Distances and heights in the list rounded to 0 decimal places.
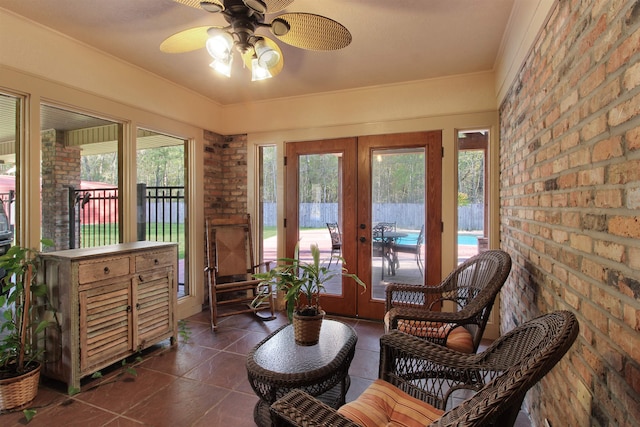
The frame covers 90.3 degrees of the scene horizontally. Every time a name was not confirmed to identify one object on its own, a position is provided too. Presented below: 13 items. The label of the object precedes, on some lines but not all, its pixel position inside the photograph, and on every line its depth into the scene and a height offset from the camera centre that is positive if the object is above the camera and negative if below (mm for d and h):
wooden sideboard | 2139 -685
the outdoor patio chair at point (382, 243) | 3504 -354
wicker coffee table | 1621 -824
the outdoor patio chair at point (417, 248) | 3356 -402
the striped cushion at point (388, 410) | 1229 -807
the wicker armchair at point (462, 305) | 1867 -622
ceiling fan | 1618 +991
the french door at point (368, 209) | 3309 +25
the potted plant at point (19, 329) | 1959 -762
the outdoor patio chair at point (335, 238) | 3684 -309
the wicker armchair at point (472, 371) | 839 -601
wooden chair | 3495 -520
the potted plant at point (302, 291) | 1860 -480
